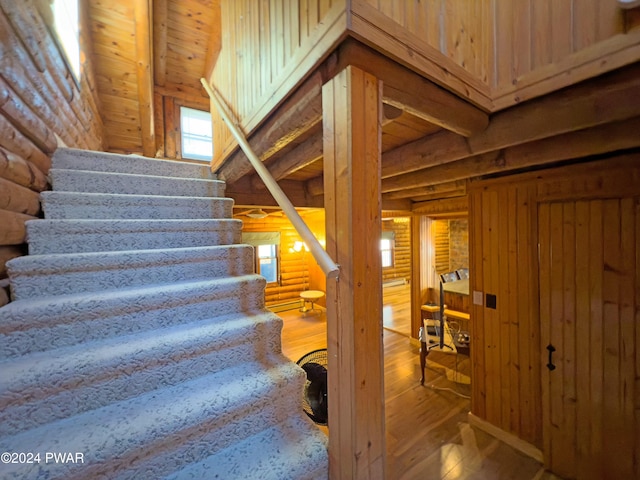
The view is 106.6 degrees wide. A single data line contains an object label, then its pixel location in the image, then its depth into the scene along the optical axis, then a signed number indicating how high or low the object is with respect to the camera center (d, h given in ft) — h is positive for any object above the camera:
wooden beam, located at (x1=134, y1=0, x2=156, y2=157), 9.13 +7.12
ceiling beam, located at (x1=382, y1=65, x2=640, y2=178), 3.38 +1.90
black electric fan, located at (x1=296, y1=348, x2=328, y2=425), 4.90 -3.52
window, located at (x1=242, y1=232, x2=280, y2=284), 21.95 -1.94
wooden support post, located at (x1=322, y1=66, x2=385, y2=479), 2.76 -0.43
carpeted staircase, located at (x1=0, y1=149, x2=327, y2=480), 2.70 -1.64
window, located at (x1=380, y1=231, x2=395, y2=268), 28.40 -2.03
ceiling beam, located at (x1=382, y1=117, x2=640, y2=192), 4.60 +1.89
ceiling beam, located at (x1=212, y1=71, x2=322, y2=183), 3.44 +2.02
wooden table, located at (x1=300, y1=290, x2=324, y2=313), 21.30 -5.51
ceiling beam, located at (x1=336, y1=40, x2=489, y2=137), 2.74 +2.00
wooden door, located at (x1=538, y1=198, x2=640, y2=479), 5.75 -2.79
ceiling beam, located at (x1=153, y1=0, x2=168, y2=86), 11.64 +10.65
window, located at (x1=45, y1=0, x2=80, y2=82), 5.81 +5.93
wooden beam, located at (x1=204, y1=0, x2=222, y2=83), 12.60 +11.35
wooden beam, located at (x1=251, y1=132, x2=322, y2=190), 5.27 +1.99
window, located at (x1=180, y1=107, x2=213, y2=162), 15.53 +6.94
